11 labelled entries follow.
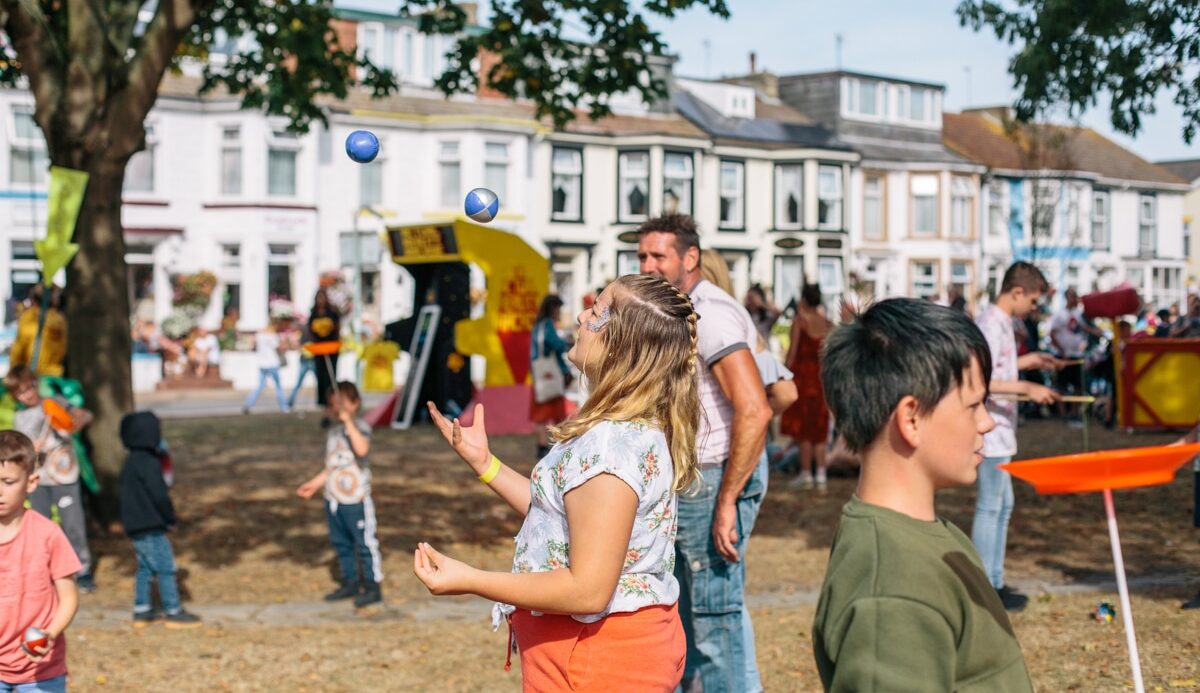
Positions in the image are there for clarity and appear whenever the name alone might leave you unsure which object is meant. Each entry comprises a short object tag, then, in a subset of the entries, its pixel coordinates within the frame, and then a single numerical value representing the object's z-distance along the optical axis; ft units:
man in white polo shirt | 14.87
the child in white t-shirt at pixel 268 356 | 71.77
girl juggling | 9.39
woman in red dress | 38.17
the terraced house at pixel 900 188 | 145.59
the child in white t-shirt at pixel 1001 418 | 22.16
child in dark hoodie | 23.45
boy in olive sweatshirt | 6.50
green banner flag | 27.78
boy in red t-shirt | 14.44
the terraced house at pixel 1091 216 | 151.84
